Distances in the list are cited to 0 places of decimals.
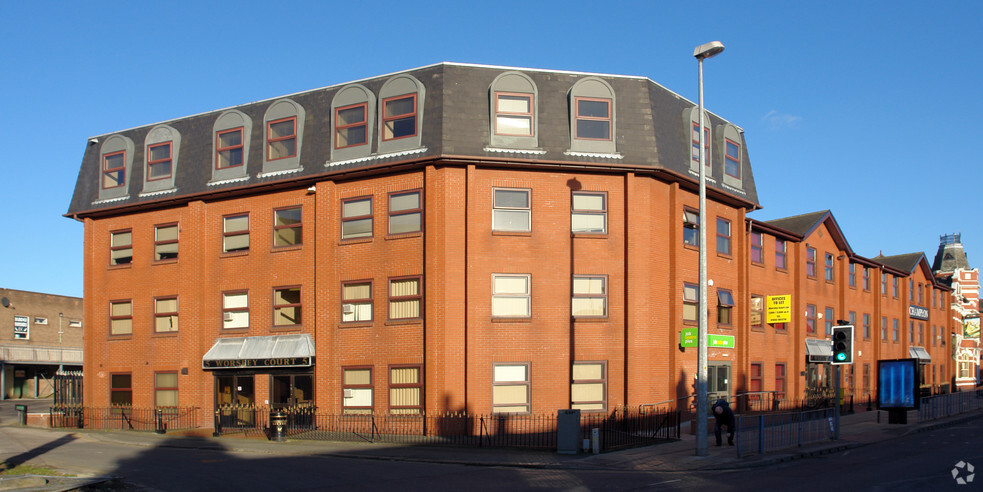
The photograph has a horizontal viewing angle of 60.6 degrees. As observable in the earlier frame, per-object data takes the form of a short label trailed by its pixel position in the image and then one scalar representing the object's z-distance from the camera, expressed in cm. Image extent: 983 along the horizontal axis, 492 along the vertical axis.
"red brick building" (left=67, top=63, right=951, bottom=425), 2797
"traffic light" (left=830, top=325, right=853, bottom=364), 2333
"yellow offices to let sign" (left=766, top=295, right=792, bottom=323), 3534
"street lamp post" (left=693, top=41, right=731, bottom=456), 2127
